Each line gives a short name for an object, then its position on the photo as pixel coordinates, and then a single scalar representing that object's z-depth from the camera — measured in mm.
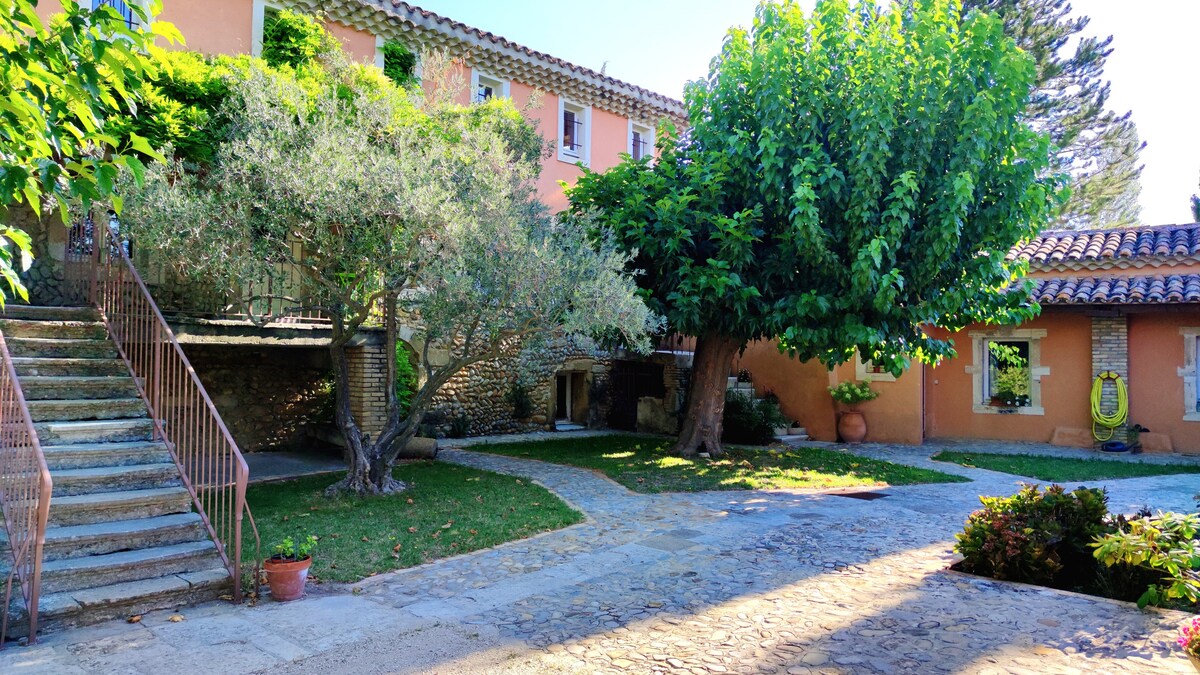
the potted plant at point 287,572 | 5340
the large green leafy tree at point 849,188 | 9469
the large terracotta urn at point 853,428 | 15898
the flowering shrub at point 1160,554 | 4914
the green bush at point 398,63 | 12836
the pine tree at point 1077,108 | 22938
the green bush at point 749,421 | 15383
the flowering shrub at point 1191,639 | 4301
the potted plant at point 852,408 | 15672
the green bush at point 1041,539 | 5820
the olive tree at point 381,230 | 7348
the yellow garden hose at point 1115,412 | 14102
